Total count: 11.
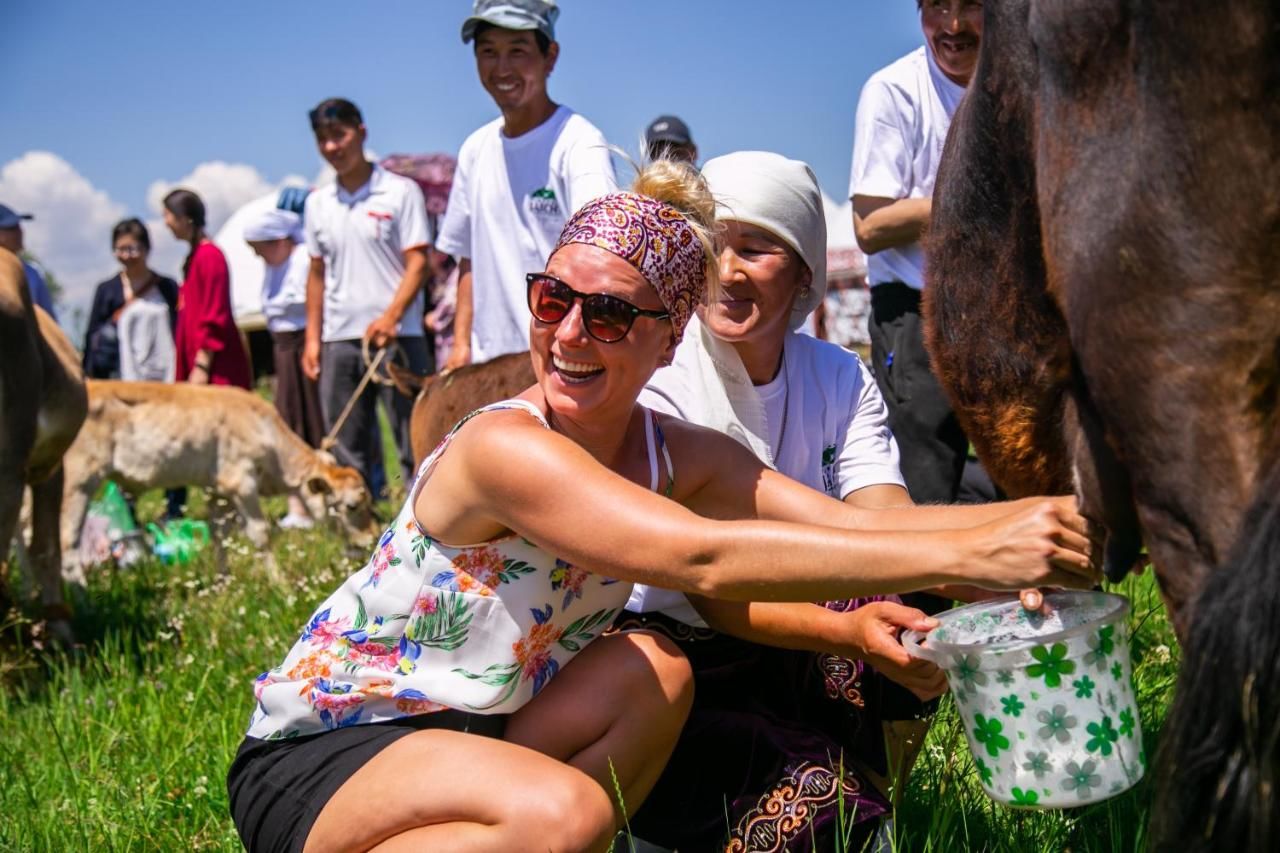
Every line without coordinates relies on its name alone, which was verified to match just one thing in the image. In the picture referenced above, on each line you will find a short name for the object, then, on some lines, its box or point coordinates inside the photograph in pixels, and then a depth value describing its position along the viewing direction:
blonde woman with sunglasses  2.25
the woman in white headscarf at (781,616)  2.65
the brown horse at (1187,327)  1.60
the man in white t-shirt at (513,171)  5.43
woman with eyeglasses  9.75
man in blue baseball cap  7.64
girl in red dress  9.02
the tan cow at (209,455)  7.50
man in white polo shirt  7.60
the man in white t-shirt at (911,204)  4.31
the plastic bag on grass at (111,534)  7.39
